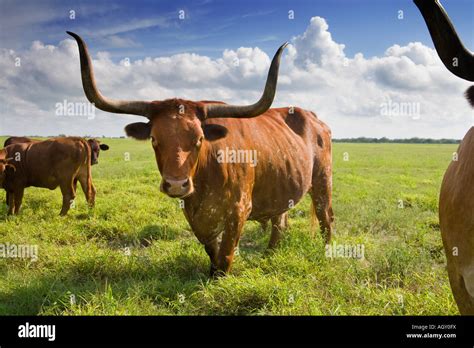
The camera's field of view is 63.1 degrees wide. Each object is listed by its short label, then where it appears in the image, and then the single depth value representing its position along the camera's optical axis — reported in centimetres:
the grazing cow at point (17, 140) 995
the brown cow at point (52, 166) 862
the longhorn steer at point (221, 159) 358
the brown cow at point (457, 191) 183
